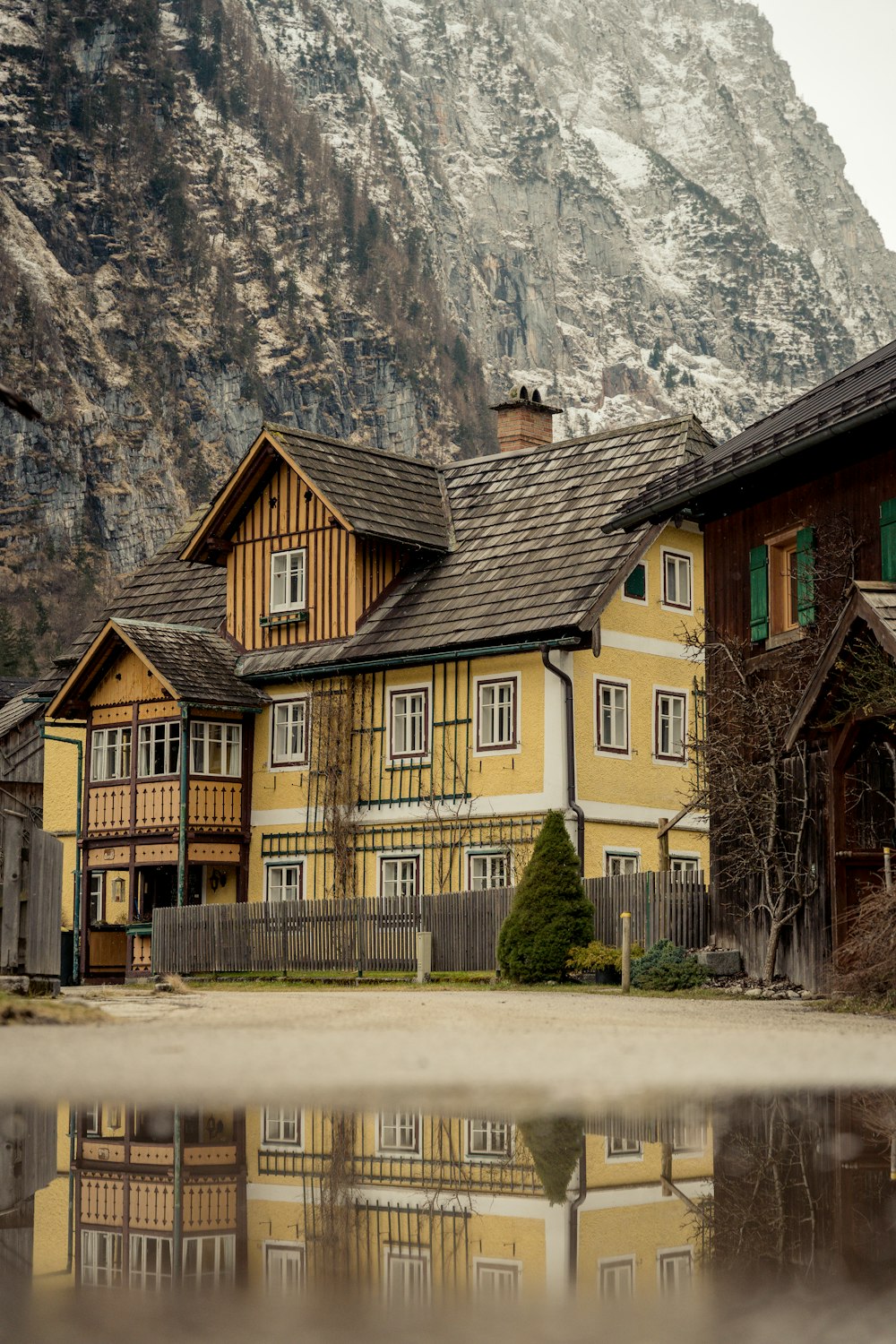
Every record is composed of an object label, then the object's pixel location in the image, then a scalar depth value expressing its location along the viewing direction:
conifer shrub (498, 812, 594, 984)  28.02
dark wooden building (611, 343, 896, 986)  22.06
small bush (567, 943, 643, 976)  27.34
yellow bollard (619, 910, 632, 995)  25.88
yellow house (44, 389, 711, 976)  35.06
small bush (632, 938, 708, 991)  25.78
